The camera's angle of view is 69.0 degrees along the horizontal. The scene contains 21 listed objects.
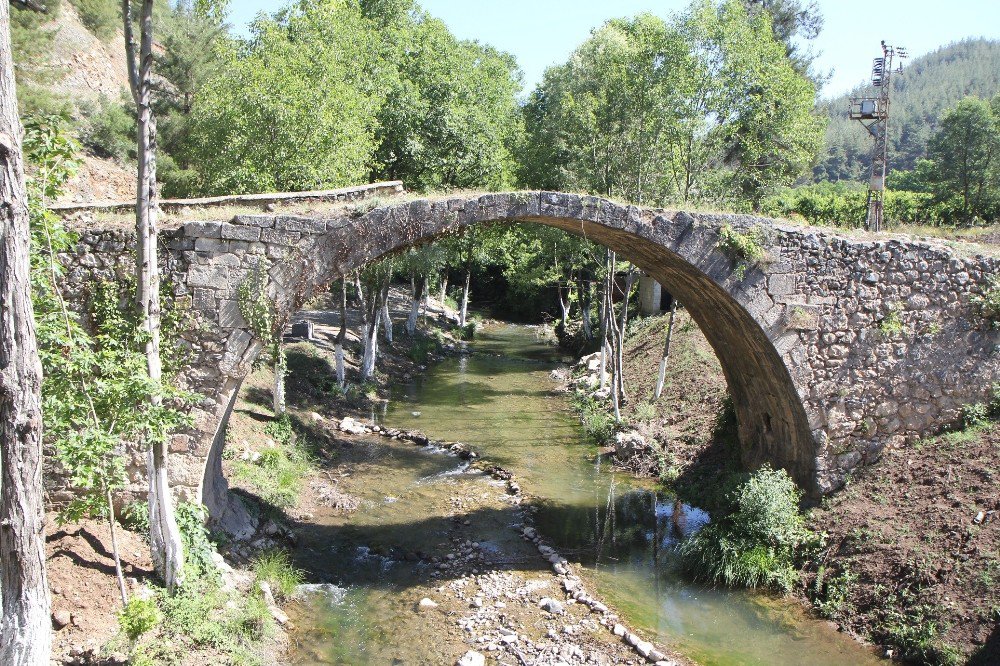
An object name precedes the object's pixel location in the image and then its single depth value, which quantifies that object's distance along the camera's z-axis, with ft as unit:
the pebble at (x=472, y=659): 25.85
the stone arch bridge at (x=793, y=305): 28.50
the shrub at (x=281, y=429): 46.68
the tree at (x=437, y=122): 68.44
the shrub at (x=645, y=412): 57.56
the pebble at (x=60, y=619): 22.48
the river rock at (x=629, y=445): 51.06
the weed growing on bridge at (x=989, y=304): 35.22
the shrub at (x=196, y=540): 26.61
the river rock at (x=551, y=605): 30.09
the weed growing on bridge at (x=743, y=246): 32.65
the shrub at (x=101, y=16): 106.93
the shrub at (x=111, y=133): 94.17
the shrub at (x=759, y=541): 32.78
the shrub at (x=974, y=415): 35.27
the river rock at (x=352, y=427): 55.72
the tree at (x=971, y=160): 102.63
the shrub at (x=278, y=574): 30.14
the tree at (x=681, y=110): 55.26
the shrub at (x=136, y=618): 21.91
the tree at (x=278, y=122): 47.98
